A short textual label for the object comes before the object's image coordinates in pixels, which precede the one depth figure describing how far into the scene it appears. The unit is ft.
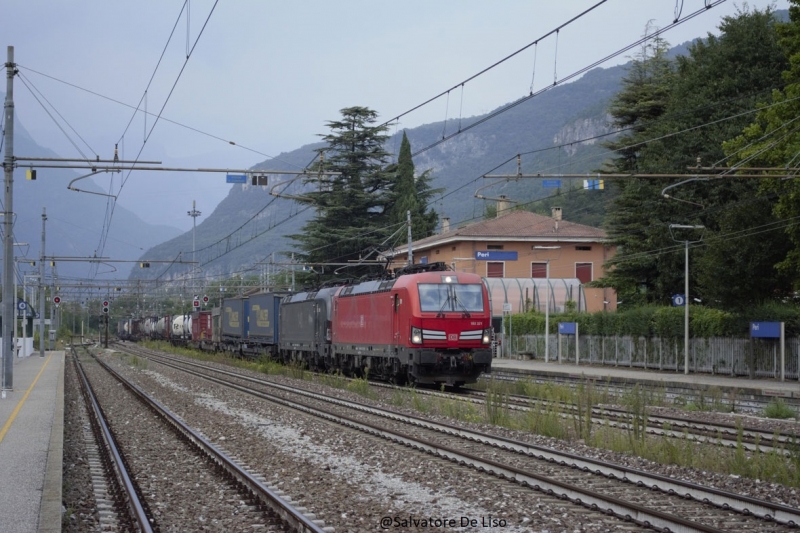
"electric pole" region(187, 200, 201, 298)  302.66
